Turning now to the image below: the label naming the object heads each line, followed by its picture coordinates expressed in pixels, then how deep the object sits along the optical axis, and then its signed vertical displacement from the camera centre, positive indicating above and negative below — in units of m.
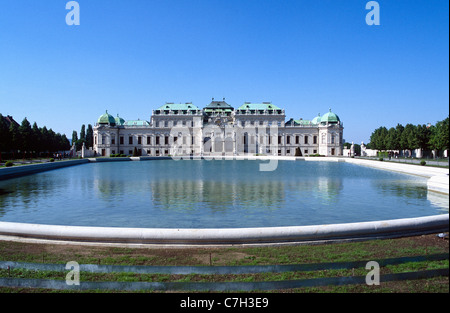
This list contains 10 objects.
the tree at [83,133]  117.47 +7.41
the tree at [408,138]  67.88 +2.28
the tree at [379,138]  84.88 +3.04
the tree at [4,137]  60.82 +3.34
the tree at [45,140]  77.06 +3.38
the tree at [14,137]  65.25 +3.55
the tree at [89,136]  116.44 +6.07
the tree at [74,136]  120.99 +6.54
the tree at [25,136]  67.62 +3.75
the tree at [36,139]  71.62 +3.37
